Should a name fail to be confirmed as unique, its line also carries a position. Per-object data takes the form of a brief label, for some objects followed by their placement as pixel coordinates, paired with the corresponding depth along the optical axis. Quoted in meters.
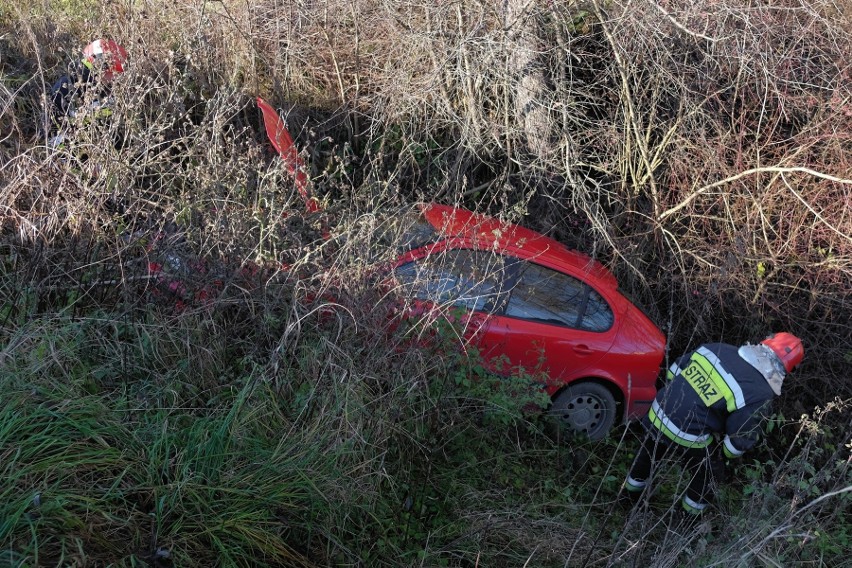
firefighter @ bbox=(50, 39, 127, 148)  5.18
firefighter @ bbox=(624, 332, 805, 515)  5.12
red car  5.43
